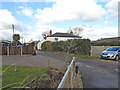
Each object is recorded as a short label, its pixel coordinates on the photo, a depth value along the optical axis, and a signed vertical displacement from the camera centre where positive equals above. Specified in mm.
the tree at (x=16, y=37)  32994 +2252
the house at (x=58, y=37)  46584 +2980
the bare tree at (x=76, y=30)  51888 +6739
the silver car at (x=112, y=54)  11953 -1246
